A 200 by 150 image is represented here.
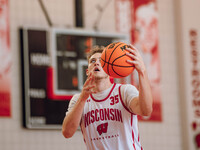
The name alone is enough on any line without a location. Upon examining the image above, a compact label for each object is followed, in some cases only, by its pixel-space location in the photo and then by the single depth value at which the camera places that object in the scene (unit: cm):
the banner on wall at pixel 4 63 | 1380
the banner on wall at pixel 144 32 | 1608
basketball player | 717
